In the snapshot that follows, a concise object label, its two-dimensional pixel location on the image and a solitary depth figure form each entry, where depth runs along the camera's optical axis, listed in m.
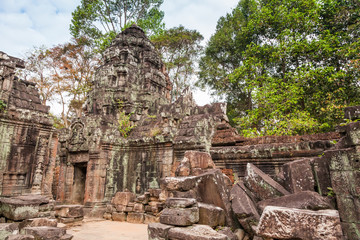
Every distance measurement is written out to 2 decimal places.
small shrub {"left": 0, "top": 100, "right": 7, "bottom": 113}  7.30
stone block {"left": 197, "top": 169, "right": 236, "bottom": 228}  3.06
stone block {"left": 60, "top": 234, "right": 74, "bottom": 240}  4.15
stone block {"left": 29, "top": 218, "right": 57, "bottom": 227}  4.48
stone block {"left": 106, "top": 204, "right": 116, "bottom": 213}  7.68
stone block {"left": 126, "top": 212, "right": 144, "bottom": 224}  6.94
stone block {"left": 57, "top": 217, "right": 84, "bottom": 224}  6.50
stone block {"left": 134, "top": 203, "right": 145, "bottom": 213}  7.03
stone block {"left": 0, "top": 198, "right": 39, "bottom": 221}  4.63
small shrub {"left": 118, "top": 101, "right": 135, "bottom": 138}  9.61
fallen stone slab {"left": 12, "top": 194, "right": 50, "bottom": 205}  5.02
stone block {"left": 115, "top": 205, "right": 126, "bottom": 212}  7.36
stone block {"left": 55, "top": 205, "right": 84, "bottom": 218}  6.63
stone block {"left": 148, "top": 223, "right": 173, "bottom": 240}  2.77
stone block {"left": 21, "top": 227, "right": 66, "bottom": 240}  3.94
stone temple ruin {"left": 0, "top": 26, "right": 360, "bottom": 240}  2.37
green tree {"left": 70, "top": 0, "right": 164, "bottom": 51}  21.66
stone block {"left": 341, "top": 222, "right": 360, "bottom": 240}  2.18
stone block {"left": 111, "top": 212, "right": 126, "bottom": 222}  7.35
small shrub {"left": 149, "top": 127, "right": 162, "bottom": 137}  8.09
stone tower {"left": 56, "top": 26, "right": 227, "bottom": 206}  7.45
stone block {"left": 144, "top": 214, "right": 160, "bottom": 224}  6.58
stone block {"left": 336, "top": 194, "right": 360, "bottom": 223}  2.22
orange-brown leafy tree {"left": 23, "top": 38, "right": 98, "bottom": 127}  19.61
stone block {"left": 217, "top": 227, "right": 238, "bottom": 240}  2.64
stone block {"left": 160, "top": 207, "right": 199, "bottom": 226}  2.78
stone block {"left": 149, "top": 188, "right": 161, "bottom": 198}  6.85
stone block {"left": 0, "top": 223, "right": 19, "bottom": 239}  3.82
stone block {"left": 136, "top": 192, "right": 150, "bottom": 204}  7.10
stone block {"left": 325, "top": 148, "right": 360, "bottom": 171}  2.32
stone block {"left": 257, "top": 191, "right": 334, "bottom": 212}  2.13
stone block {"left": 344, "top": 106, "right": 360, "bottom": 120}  2.66
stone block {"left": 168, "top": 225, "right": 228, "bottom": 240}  2.41
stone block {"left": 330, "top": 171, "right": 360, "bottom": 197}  2.27
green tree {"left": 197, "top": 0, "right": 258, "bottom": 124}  18.47
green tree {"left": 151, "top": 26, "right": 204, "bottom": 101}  22.80
